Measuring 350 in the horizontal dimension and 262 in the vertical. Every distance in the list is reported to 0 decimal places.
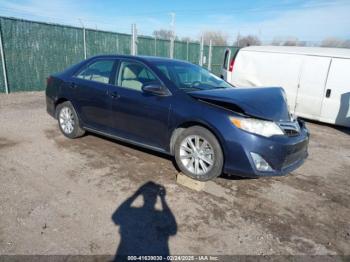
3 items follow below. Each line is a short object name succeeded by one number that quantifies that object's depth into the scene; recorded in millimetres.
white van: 7242
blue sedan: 3396
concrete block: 3619
